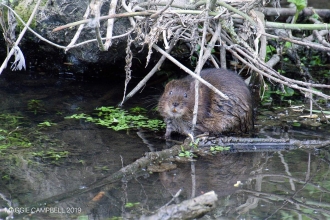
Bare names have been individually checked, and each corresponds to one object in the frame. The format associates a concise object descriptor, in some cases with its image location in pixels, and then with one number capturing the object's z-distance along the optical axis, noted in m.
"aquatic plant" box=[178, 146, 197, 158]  10.41
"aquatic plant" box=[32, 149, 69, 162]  10.02
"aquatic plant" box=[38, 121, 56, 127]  11.82
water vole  11.63
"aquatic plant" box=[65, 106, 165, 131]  12.18
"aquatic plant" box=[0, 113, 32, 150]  10.60
